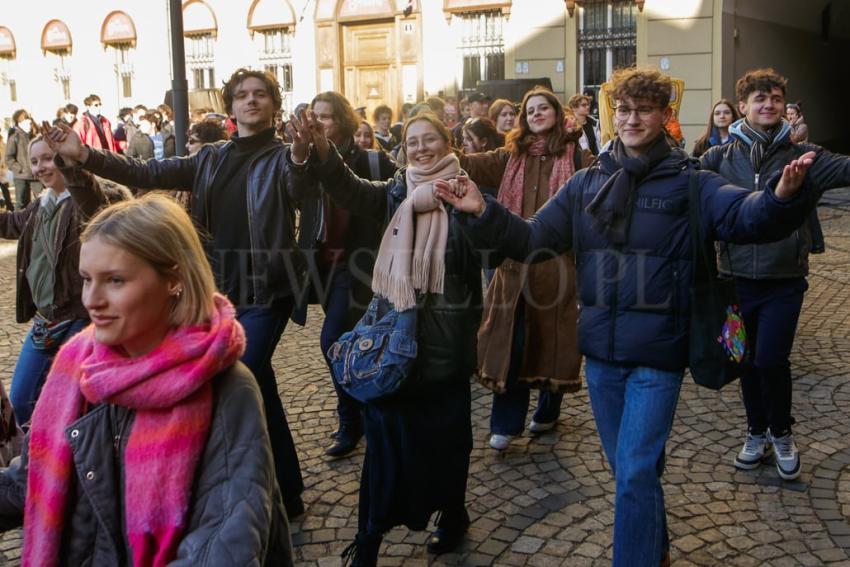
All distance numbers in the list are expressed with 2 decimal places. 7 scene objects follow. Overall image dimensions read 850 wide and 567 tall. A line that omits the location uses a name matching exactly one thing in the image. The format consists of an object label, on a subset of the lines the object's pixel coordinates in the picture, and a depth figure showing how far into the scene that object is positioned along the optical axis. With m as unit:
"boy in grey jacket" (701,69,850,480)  4.70
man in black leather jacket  4.26
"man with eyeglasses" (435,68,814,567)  3.32
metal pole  7.48
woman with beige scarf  3.71
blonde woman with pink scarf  1.99
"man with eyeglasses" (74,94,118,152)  16.50
